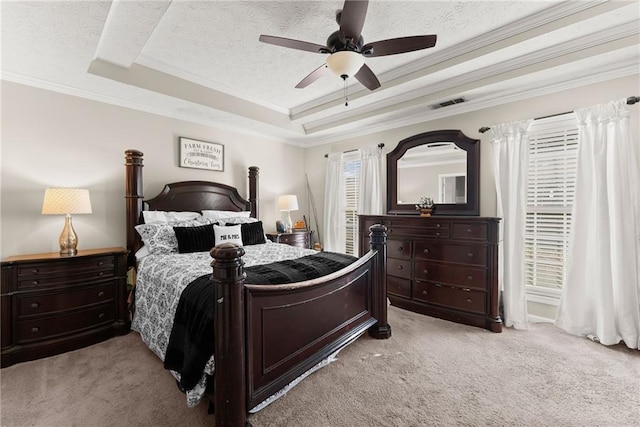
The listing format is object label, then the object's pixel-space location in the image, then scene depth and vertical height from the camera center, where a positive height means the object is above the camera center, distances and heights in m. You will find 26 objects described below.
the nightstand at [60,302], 2.25 -0.78
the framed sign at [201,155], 3.67 +0.83
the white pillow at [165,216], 3.09 -0.02
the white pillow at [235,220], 3.46 -0.08
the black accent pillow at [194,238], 2.86 -0.26
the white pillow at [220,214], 3.58 +0.00
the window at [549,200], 2.79 +0.14
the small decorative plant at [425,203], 3.56 +0.14
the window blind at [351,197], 4.57 +0.28
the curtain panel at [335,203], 4.71 +0.19
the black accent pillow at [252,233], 3.35 -0.24
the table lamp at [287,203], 4.41 +0.18
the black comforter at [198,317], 1.54 -0.62
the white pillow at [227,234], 3.06 -0.22
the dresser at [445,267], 2.84 -0.60
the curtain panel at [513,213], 2.89 +0.01
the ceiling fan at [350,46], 1.83 +1.19
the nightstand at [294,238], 4.18 -0.38
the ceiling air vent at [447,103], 3.26 +1.35
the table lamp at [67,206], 2.48 +0.07
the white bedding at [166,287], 1.97 -0.59
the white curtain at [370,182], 4.16 +0.49
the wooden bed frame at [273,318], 1.42 -0.71
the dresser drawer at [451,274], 2.90 -0.66
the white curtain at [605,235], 2.40 -0.19
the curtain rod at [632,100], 2.41 +1.00
